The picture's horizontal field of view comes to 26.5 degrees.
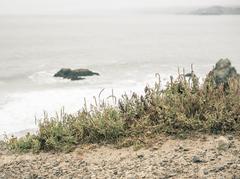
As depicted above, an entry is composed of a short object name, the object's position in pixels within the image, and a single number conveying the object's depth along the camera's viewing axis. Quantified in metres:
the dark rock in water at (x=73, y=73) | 49.59
